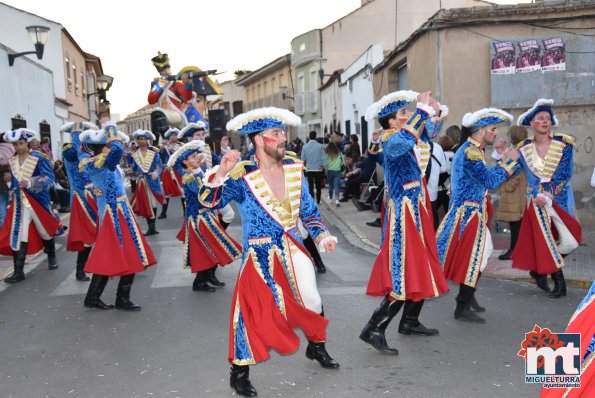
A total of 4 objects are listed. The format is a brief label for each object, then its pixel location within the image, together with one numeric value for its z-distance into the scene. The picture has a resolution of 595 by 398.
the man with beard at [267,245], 4.29
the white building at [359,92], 20.06
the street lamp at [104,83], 24.78
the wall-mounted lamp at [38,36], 15.52
